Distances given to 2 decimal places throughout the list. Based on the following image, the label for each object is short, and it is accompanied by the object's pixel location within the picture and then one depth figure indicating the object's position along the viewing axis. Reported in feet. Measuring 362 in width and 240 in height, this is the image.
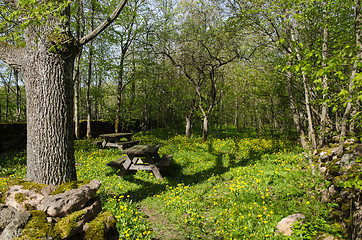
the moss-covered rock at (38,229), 7.73
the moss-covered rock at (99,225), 8.96
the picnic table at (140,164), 22.82
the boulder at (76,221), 8.51
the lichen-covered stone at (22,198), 9.61
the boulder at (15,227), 7.57
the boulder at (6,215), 7.99
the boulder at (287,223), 12.06
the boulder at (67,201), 9.32
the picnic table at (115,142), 35.47
